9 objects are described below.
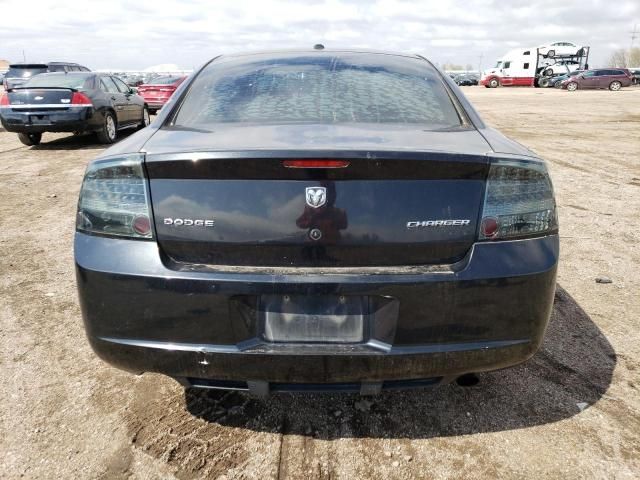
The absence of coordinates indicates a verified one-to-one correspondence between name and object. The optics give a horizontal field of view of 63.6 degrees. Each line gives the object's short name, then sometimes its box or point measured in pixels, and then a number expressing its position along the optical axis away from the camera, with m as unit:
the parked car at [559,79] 40.25
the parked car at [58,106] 9.77
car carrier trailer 43.97
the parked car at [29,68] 17.69
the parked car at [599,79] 38.19
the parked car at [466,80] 58.66
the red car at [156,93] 17.53
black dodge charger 1.80
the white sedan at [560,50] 44.16
